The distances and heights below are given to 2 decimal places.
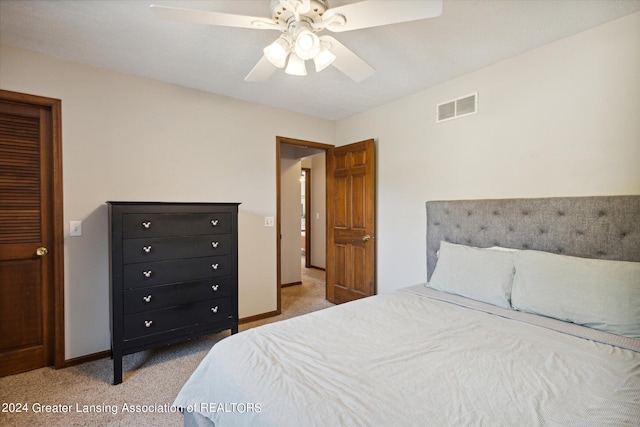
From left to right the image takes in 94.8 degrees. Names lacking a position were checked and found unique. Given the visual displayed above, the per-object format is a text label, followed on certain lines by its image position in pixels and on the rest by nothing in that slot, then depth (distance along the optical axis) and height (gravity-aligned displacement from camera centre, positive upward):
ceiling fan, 1.26 +0.89
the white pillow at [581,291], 1.50 -0.45
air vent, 2.58 +0.94
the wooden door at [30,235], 2.20 -0.17
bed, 0.96 -0.63
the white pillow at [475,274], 1.96 -0.45
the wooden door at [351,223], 3.41 -0.14
